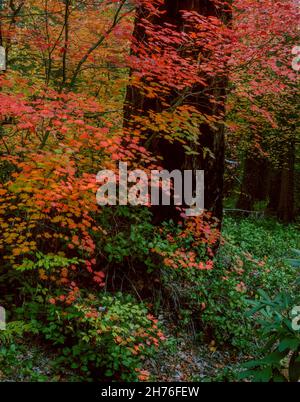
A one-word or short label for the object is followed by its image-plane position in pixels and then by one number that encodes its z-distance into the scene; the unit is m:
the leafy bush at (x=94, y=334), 4.93
